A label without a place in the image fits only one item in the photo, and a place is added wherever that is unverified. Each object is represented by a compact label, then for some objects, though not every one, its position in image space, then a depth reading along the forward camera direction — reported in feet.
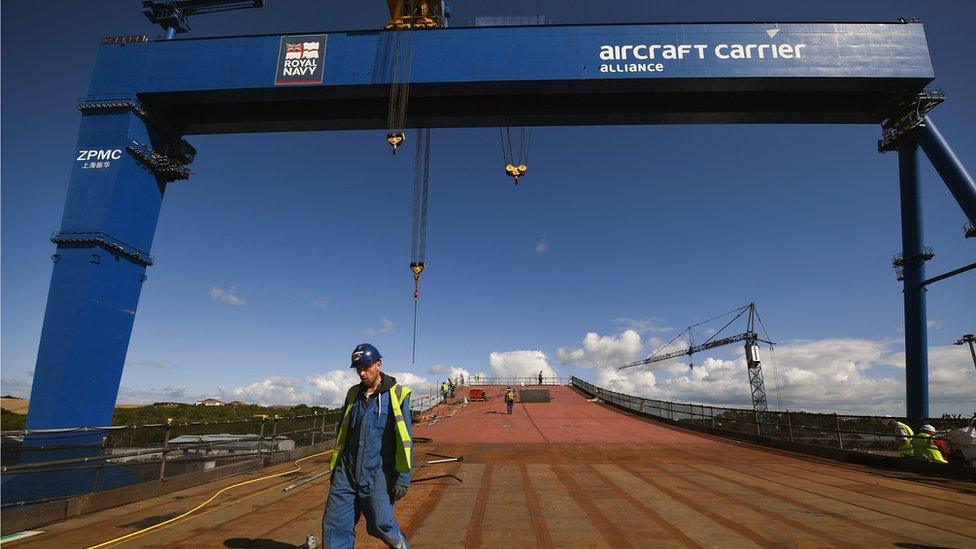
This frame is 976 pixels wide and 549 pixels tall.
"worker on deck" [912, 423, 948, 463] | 31.12
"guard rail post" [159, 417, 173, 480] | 24.91
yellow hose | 16.29
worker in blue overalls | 11.57
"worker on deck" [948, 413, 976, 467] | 27.78
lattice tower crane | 296.51
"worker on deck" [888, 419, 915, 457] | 33.12
